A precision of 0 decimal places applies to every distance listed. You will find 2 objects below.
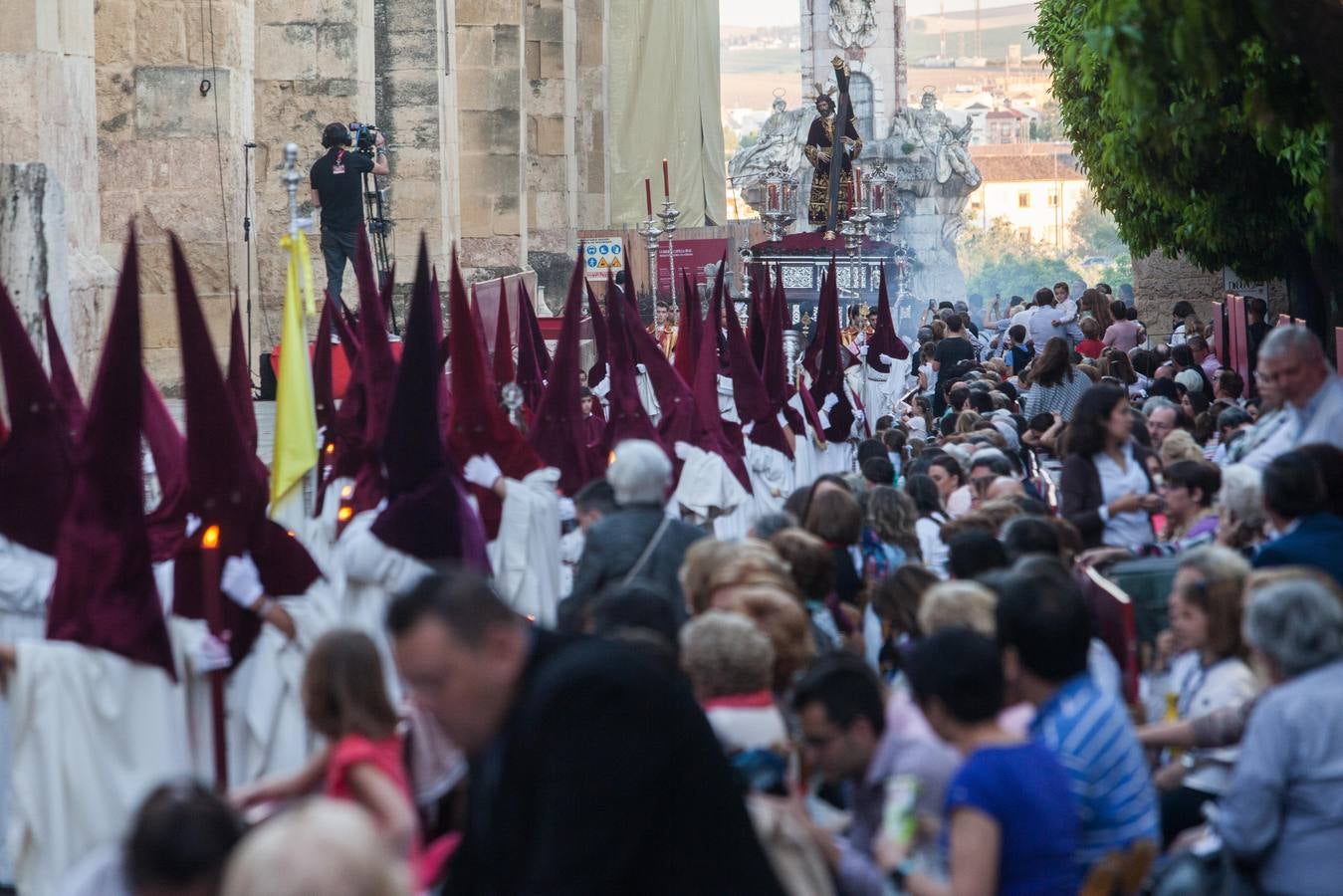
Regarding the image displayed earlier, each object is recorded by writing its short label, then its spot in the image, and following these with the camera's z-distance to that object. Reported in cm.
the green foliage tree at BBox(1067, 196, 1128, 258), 12988
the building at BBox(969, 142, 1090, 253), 13462
